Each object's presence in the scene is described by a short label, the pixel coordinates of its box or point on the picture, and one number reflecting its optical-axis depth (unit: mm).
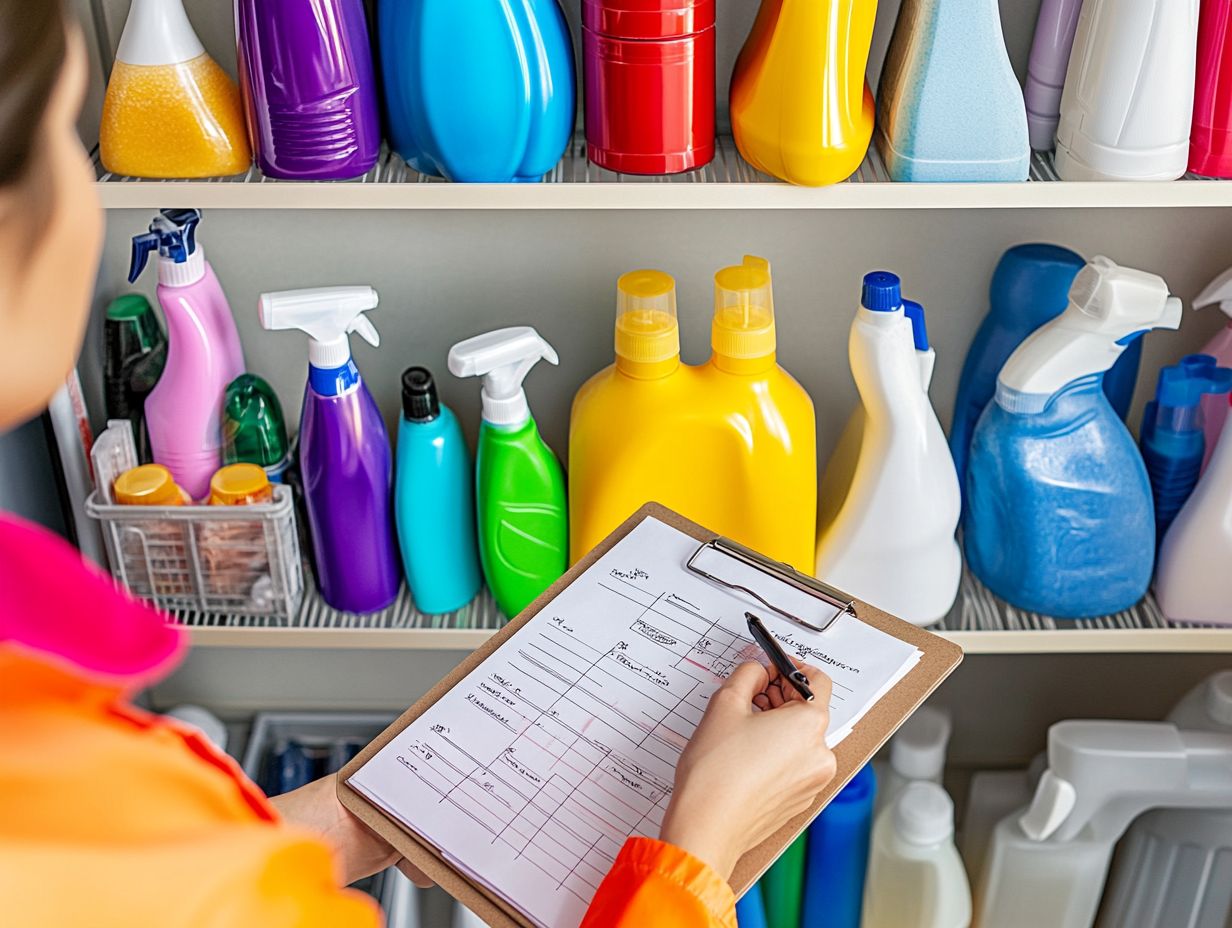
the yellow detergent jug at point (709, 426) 974
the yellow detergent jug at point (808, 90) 816
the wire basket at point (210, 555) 1028
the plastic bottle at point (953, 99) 832
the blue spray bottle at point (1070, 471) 949
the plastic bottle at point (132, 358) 1057
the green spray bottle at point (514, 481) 985
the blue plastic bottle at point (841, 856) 1187
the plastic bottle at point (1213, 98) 826
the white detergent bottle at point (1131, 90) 810
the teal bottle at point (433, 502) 1020
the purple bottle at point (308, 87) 835
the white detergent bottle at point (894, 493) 972
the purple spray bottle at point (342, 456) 974
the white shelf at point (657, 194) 861
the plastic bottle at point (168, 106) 867
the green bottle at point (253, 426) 1041
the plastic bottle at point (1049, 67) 886
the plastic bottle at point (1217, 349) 1011
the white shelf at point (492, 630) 1052
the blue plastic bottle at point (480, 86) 826
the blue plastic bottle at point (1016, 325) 1018
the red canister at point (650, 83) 821
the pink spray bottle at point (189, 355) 978
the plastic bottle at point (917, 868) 1157
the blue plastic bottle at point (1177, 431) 1004
